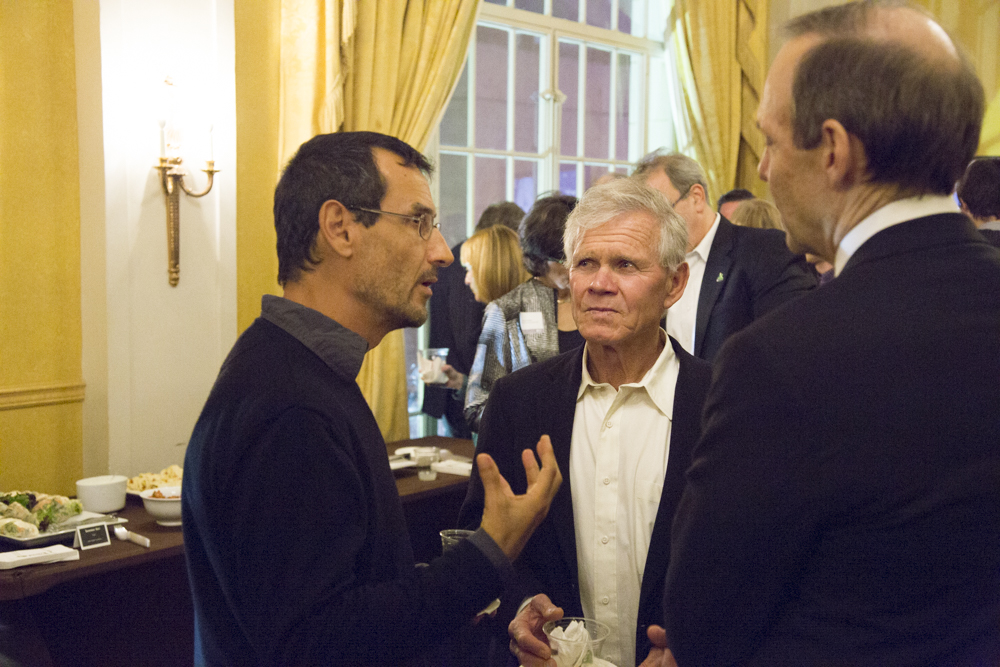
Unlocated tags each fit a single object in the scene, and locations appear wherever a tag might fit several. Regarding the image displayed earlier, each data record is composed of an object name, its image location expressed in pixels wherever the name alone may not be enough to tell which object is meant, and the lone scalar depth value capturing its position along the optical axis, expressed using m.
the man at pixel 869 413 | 0.83
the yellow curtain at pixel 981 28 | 6.08
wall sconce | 3.17
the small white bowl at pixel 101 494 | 2.45
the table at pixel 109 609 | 1.97
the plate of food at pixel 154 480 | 2.60
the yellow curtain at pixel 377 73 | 3.68
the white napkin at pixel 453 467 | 3.05
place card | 2.12
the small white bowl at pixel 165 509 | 2.34
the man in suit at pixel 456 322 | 3.79
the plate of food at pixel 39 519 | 2.09
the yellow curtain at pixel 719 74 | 5.64
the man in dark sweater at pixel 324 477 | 0.99
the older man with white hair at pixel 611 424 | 1.53
